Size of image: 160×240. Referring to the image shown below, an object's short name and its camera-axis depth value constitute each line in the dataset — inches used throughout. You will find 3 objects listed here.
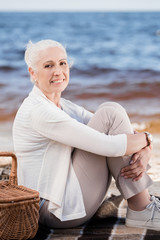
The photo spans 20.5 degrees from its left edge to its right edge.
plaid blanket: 86.5
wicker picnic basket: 78.6
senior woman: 85.7
